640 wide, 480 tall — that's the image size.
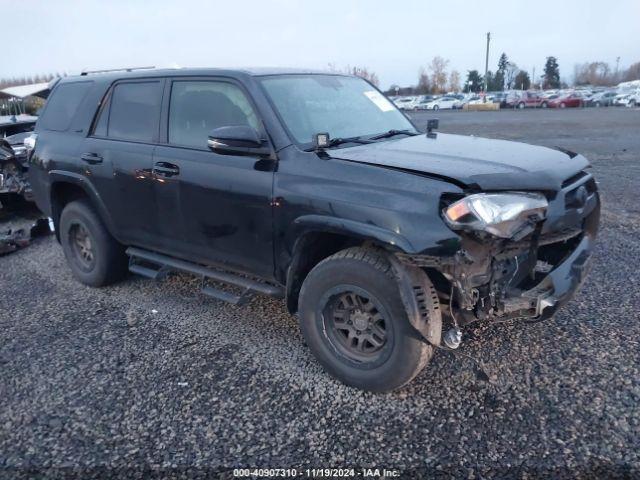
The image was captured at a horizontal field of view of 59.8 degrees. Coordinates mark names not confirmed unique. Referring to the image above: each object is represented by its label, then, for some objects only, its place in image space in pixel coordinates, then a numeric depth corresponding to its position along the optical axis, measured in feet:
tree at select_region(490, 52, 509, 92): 302.04
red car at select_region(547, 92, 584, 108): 162.50
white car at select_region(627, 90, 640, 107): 151.43
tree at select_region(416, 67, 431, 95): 306.14
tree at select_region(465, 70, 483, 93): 307.66
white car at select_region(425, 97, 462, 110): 182.60
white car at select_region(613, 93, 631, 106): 154.19
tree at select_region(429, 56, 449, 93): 305.73
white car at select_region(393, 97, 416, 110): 188.48
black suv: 9.67
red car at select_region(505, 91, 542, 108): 166.91
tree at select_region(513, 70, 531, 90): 304.50
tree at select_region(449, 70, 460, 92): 309.22
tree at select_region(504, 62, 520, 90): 310.45
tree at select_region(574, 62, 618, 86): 364.54
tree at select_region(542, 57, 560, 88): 325.21
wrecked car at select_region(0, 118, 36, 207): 25.48
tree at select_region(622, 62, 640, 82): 388.33
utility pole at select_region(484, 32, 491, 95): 227.61
